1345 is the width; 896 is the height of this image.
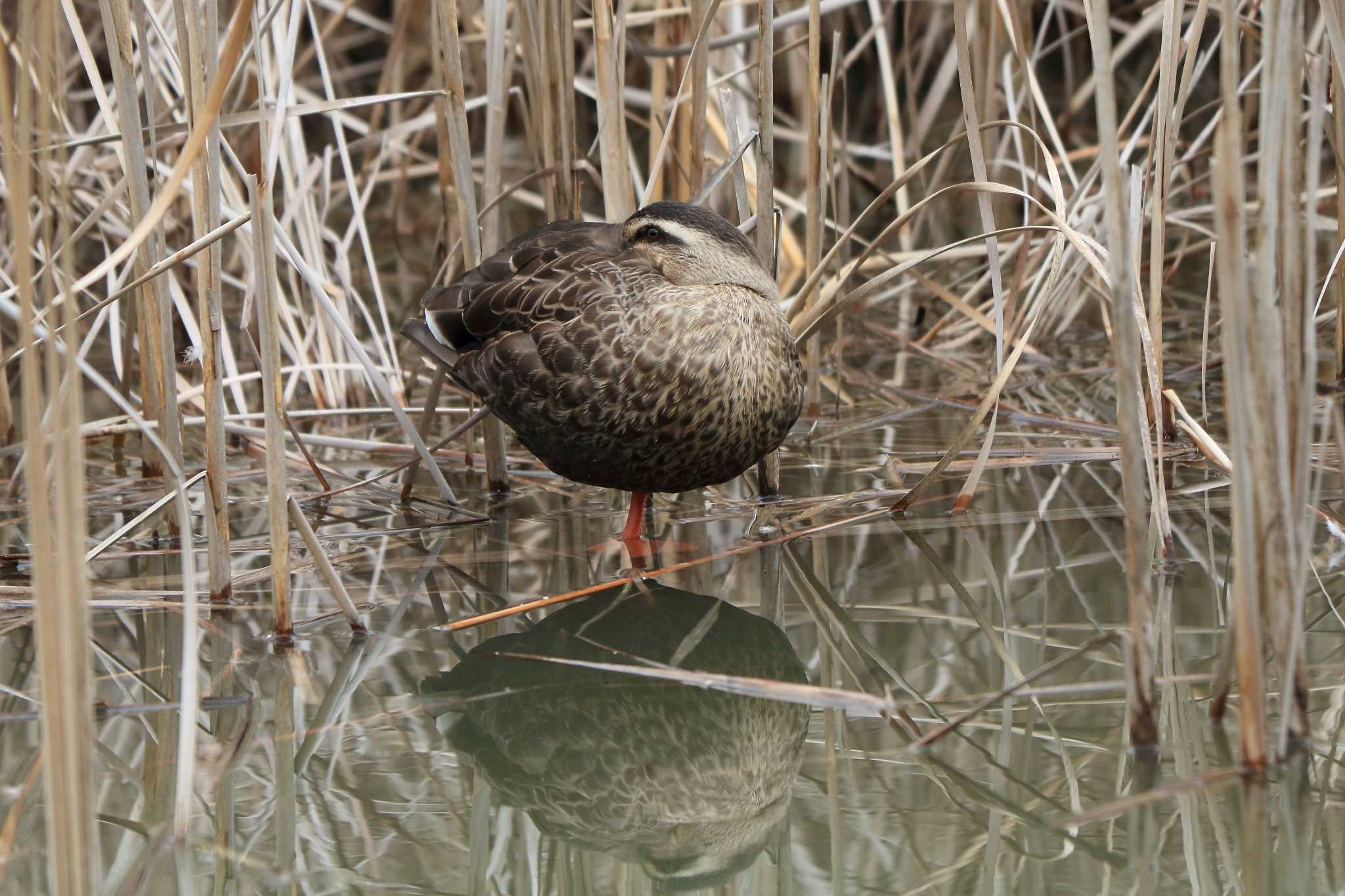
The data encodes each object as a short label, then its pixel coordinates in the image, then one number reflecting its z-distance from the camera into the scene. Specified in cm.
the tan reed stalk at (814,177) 765
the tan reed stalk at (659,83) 937
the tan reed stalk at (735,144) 844
